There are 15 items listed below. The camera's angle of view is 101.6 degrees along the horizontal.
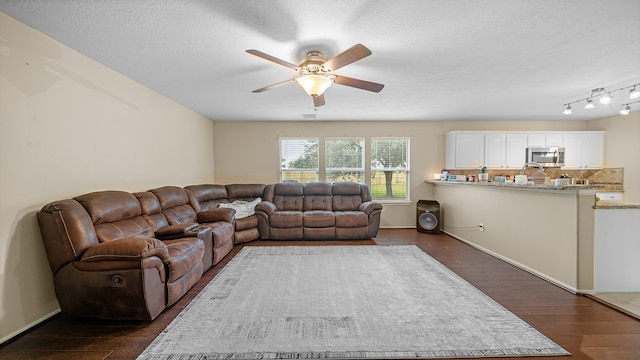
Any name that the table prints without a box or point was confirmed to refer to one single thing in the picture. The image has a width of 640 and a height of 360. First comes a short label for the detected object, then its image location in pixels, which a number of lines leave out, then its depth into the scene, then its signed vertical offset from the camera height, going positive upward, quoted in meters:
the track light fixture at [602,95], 3.54 +1.17
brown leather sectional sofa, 2.07 -0.73
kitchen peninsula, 2.69 -0.70
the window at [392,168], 6.07 +0.11
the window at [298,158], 6.06 +0.35
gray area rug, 1.82 -1.23
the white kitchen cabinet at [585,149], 5.61 +0.50
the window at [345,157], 6.05 +0.37
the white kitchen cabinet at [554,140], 5.66 +0.70
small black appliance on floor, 5.29 -0.90
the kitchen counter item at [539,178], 3.52 -0.08
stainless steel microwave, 5.56 +0.37
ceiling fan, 2.20 +0.97
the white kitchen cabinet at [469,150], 5.64 +0.49
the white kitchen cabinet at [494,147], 5.64 +0.55
